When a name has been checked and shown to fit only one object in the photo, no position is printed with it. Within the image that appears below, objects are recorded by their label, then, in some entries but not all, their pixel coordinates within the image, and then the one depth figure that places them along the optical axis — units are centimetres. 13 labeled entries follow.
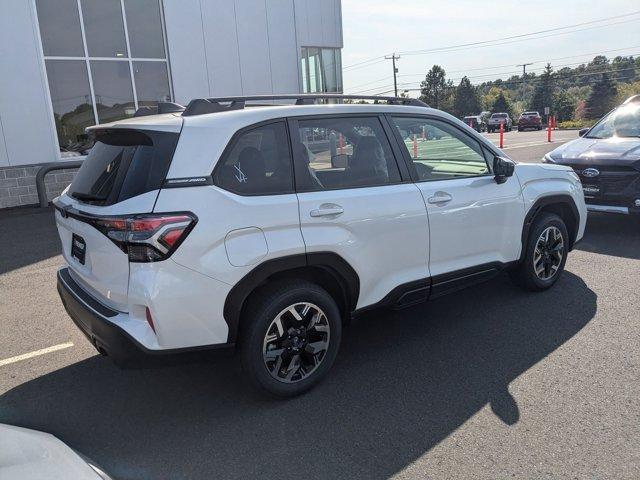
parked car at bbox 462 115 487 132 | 4634
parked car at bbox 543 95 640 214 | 671
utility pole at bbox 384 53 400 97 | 8869
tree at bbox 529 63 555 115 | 8538
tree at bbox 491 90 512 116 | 8841
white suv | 284
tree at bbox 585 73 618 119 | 7031
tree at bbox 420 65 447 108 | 10975
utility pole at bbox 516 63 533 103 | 10919
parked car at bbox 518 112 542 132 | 4616
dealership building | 1110
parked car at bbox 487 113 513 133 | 4953
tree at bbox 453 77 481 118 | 10212
